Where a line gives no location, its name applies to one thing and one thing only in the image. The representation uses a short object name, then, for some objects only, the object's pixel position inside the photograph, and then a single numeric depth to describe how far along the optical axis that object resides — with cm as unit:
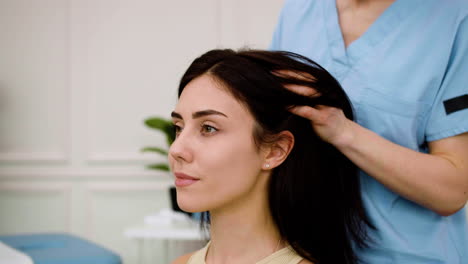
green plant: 310
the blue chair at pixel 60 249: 202
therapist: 104
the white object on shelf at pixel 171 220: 280
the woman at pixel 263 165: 105
